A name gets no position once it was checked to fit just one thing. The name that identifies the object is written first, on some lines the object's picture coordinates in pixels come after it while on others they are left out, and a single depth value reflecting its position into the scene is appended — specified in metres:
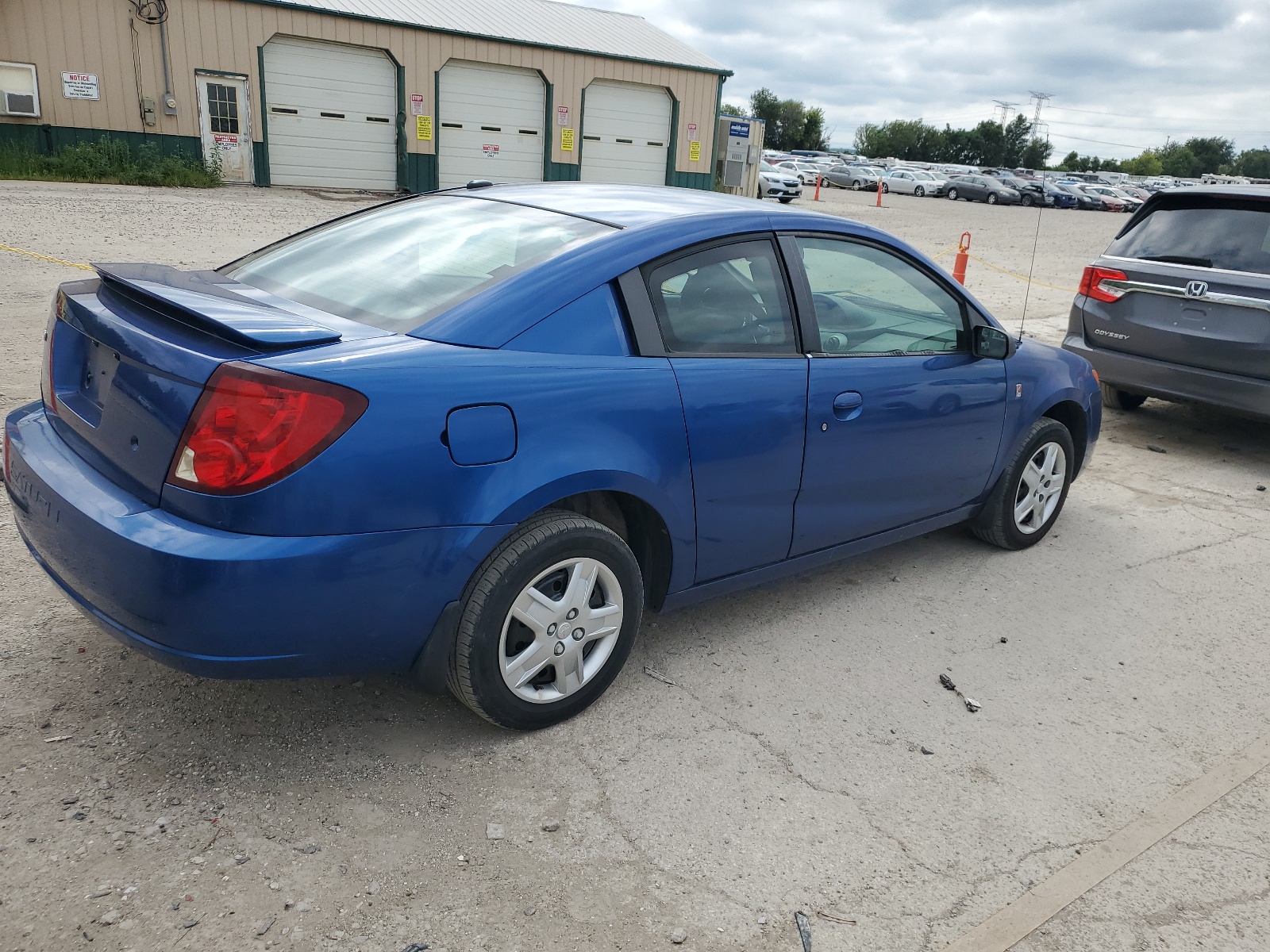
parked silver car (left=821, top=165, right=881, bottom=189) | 46.06
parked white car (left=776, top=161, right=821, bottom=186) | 41.81
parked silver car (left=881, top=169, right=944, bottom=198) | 45.53
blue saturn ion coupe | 2.44
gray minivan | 6.21
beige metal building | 19.27
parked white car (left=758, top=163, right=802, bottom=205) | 31.58
